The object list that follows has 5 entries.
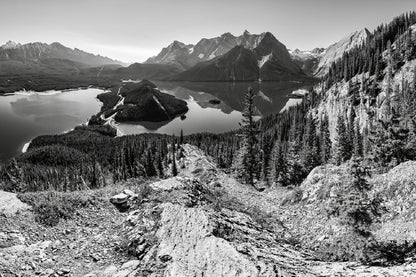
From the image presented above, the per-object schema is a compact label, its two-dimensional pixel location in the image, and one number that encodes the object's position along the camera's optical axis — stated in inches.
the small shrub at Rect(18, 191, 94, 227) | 668.1
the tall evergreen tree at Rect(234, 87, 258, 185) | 1894.7
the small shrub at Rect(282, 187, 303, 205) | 1059.9
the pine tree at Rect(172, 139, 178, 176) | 2243.4
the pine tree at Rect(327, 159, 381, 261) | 656.6
